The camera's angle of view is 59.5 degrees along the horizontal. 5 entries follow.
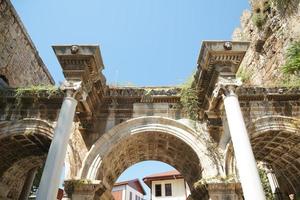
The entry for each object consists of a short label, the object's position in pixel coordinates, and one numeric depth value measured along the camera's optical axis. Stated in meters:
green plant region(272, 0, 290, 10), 13.19
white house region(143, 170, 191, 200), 25.70
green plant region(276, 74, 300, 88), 9.21
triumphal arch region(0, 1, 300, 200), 7.20
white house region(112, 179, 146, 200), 28.67
